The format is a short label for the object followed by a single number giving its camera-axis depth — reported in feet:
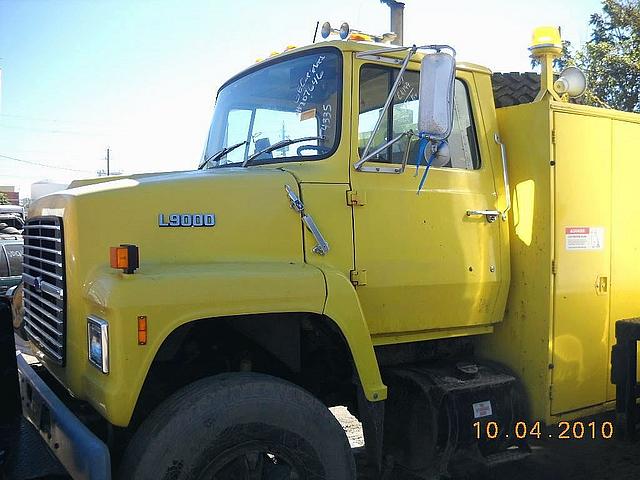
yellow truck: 8.85
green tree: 43.01
